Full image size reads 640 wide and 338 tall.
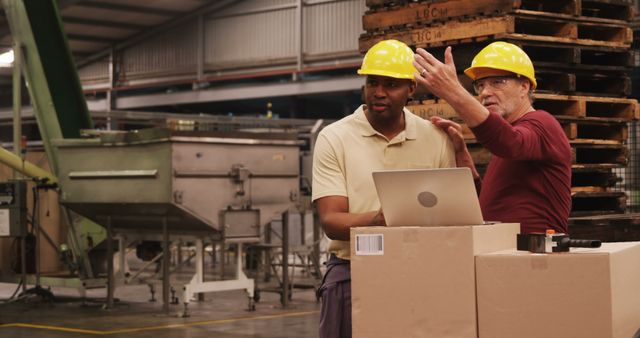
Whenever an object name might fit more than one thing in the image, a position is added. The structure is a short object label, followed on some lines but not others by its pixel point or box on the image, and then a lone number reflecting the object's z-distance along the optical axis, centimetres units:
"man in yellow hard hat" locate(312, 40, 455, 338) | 429
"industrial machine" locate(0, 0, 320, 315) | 1134
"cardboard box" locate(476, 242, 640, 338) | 347
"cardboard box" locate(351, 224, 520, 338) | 362
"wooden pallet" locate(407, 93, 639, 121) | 757
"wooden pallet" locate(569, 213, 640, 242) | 599
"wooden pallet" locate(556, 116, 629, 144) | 781
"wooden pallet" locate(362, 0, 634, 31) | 746
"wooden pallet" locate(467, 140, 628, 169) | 779
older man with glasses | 395
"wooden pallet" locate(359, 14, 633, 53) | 726
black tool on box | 364
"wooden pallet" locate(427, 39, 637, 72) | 743
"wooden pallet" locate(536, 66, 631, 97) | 751
